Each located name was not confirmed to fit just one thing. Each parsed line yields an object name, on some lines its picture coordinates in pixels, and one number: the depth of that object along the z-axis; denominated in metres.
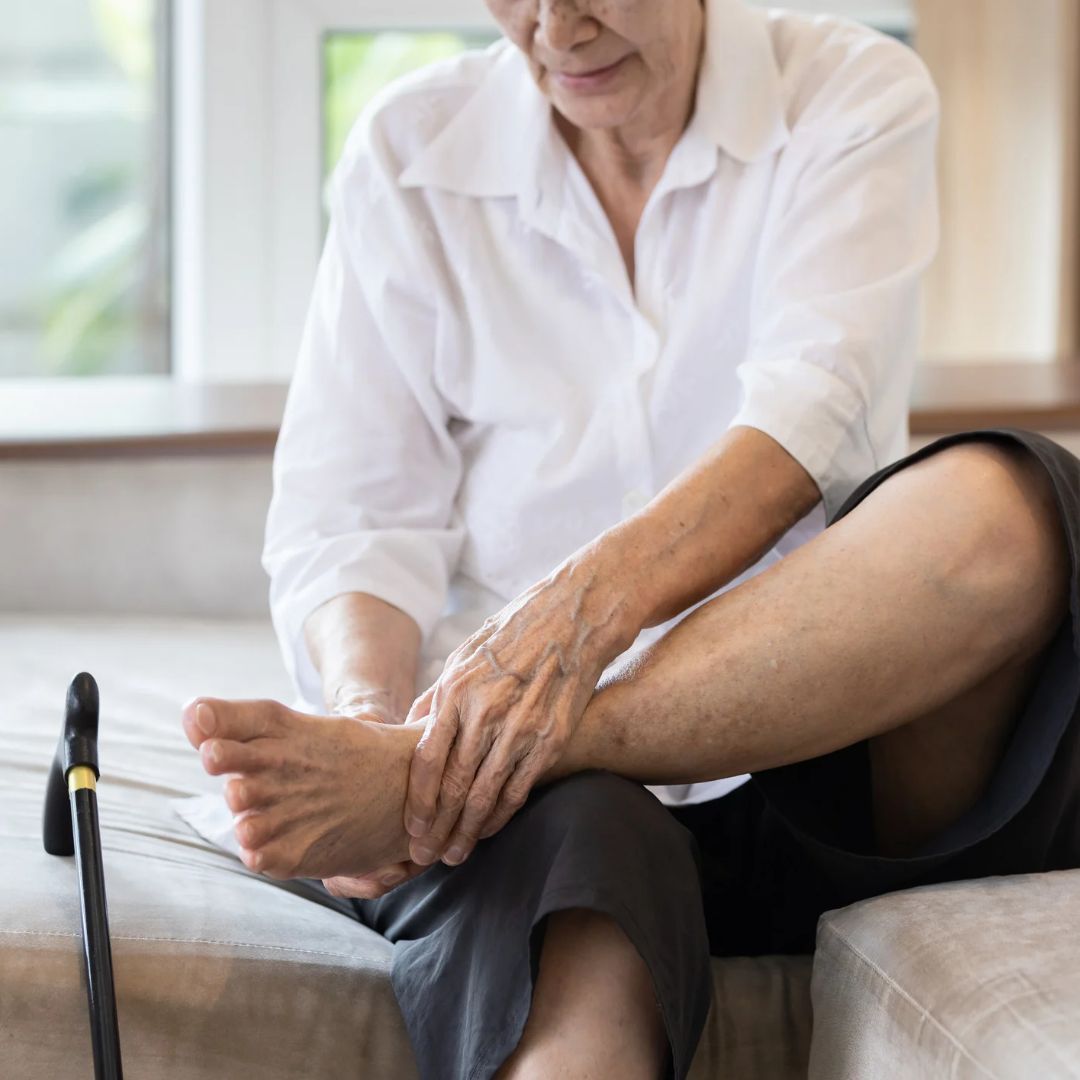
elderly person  1.51
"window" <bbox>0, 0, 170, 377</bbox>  4.61
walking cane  1.48
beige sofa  1.43
